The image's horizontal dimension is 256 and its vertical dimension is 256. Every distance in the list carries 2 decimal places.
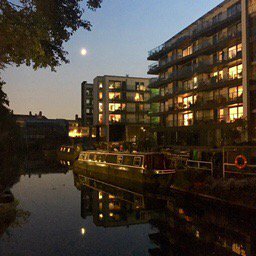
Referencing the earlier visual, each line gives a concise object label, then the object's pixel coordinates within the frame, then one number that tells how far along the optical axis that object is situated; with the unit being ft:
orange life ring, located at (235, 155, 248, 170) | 58.18
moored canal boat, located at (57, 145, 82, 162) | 160.25
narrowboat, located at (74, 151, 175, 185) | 72.84
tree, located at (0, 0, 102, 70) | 33.55
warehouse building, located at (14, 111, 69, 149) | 272.31
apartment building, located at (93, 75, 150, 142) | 250.78
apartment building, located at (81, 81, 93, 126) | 315.58
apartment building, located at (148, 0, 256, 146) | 118.52
